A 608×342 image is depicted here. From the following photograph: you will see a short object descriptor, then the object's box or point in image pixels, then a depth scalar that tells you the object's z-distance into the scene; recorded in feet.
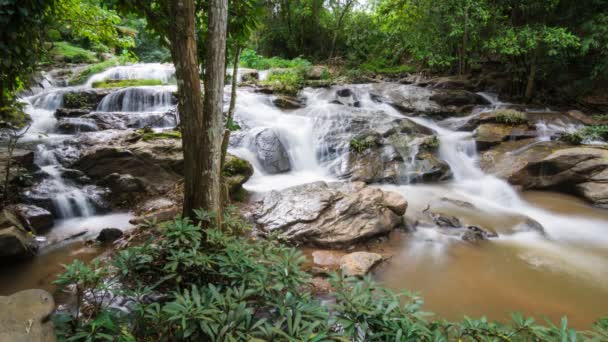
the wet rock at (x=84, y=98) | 30.12
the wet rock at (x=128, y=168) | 18.37
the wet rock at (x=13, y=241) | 12.12
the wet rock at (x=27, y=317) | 5.54
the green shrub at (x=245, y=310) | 5.53
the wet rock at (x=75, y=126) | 24.32
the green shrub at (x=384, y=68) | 54.49
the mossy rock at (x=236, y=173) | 18.91
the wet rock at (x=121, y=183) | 17.99
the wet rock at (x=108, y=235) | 14.29
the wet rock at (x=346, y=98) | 37.56
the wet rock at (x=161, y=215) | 15.62
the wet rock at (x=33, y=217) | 14.39
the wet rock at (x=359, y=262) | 12.42
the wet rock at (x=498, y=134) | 28.63
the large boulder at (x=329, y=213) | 14.98
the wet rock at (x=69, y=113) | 26.81
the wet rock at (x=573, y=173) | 20.97
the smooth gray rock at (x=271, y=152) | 24.40
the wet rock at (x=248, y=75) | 43.65
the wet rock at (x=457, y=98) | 38.52
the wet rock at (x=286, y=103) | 34.73
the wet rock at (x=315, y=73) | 47.80
